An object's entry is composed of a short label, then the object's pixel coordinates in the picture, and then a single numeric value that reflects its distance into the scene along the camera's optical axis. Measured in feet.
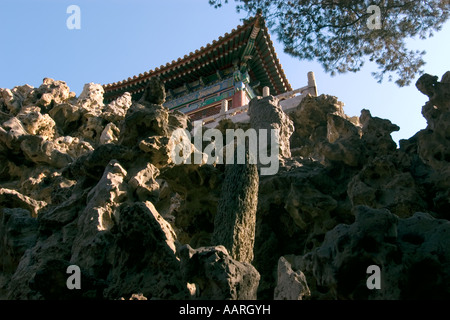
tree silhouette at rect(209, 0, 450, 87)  24.35
